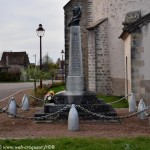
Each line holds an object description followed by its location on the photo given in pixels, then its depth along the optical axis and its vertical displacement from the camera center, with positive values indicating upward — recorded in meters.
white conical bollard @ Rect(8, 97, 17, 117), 10.60 -1.13
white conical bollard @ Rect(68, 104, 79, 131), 8.37 -1.29
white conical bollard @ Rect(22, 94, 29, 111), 12.17 -1.18
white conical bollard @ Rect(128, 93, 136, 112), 11.63 -1.20
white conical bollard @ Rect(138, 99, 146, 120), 10.11 -1.17
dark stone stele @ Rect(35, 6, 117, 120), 9.64 -0.91
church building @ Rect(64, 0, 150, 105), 17.00 +1.74
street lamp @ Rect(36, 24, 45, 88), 18.95 +2.73
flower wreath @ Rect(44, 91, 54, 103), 11.73 -0.96
